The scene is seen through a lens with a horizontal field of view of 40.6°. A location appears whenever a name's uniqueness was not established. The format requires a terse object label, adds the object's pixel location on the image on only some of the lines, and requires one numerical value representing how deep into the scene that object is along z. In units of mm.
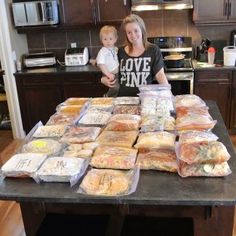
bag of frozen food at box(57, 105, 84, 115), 1940
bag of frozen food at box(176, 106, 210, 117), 1726
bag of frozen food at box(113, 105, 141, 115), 1885
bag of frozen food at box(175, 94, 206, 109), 1871
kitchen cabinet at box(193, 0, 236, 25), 3441
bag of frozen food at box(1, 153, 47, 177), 1294
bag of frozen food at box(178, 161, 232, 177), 1236
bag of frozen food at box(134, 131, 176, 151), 1426
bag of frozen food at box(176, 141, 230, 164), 1245
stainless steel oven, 3414
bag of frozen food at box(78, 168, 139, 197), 1196
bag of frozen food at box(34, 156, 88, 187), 1259
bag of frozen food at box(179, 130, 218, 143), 1400
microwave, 3625
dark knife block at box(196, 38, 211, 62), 3682
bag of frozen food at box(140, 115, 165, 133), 1581
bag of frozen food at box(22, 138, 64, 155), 1473
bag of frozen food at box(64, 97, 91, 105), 2124
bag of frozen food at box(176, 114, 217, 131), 1572
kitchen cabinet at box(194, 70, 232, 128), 3471
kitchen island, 1143
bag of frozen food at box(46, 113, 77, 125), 1793
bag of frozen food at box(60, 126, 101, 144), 1552
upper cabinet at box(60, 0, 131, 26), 3600
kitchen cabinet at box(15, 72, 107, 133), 3672
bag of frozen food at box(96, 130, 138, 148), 1490
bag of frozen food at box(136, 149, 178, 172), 1298
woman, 2402
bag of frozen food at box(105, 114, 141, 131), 1641
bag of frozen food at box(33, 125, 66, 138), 1632
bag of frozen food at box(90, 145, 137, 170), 1325
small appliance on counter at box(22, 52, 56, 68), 3896
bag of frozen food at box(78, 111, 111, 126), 1760
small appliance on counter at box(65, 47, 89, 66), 3852
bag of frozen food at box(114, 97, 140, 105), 2061
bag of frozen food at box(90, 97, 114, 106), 2080
